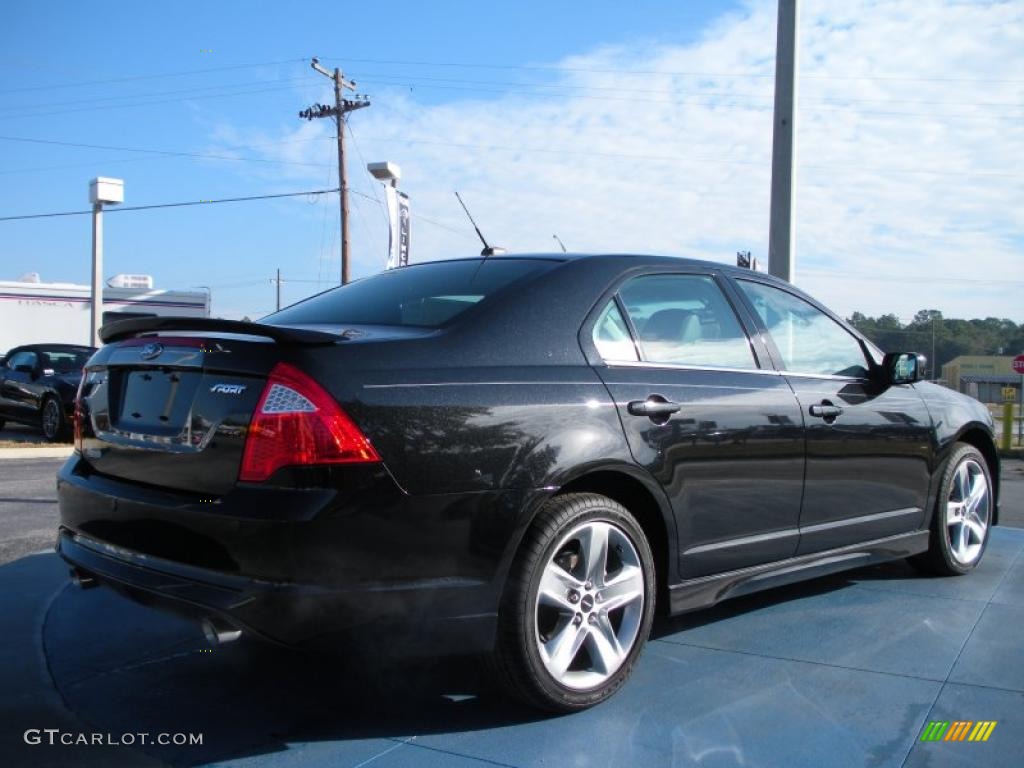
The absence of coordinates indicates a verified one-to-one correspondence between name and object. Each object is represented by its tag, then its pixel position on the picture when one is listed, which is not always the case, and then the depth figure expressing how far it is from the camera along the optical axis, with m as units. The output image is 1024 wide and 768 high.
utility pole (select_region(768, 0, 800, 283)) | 9.04
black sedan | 2.58
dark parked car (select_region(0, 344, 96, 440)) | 13.88
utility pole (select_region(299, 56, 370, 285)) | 30.42
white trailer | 26.11
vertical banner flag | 14.85
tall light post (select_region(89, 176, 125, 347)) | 21.27
